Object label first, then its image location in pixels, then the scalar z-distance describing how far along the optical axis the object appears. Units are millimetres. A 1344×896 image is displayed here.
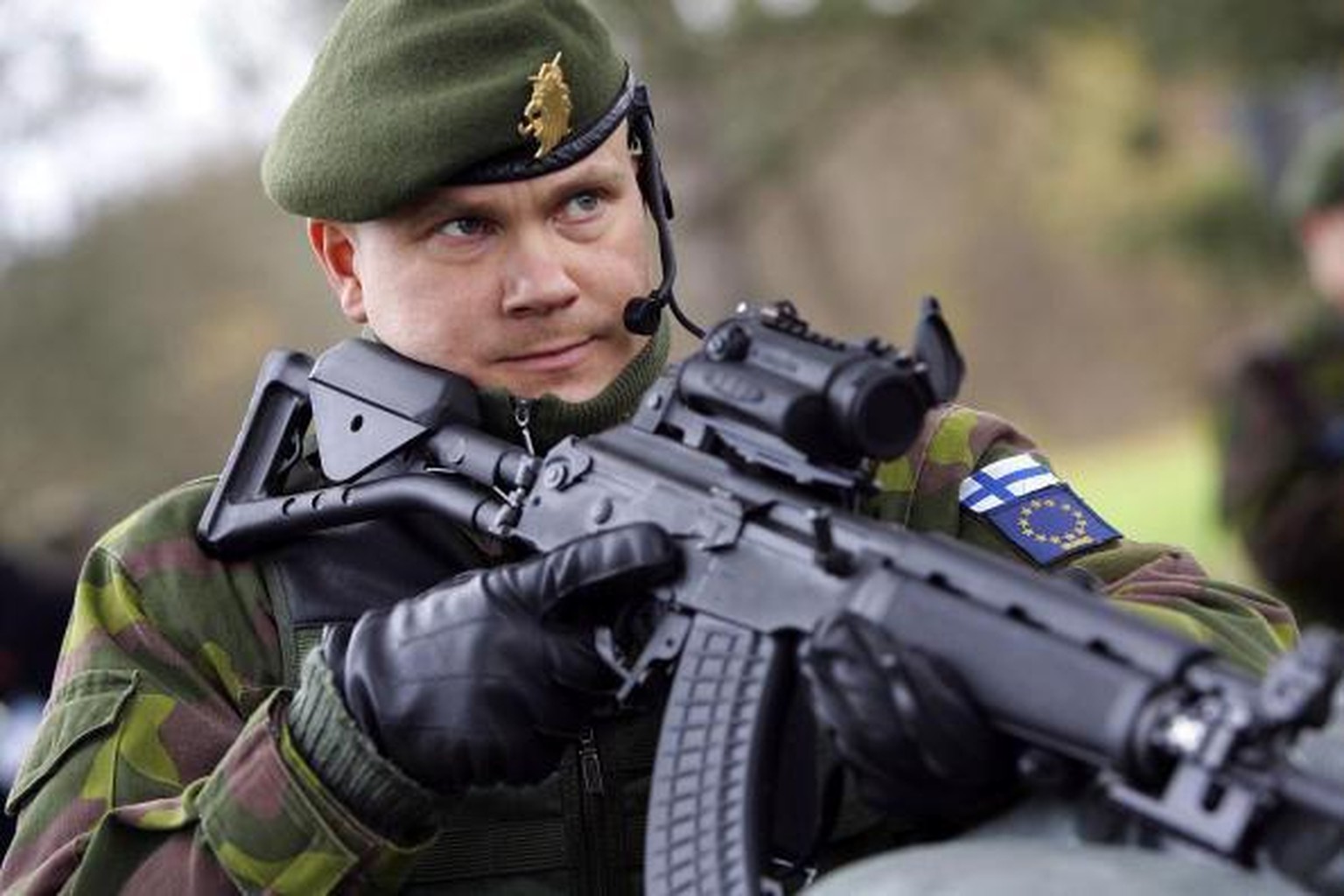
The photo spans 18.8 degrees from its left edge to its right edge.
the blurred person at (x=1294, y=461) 10476
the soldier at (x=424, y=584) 4427
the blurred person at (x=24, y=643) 9105
